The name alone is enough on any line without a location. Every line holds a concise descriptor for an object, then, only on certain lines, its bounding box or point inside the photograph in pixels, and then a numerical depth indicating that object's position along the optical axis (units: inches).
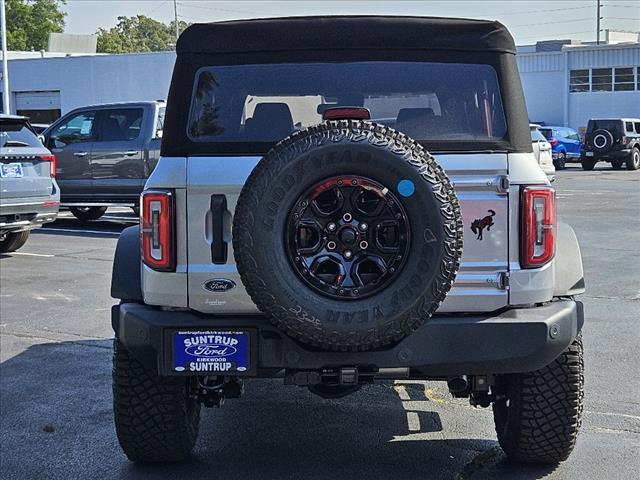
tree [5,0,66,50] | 3599.9
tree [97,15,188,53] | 5332.7
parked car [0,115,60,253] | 440.1
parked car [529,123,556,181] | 836.6
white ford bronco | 145.2
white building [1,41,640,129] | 1691.7
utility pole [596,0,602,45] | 3401.3
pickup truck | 585.0
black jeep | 1267.2
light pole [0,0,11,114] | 1422.2
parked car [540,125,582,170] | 1346.0
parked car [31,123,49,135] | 817.1
